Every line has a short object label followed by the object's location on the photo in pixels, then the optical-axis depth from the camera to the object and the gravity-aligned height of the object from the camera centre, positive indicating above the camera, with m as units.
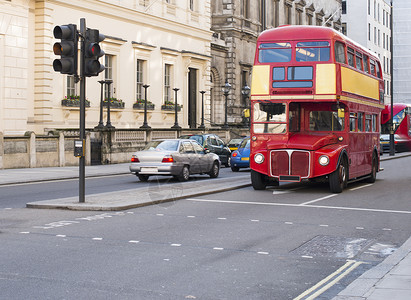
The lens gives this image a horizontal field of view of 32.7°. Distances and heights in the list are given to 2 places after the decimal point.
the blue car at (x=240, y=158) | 30.45 -0.86
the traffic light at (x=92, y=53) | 14.25 +1.74
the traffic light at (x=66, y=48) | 14.19 +1.84
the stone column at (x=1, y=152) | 27.48 -0.53
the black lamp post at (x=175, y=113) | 40.59 +1.51
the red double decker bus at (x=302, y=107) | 18.86 +0.87
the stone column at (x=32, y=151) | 28.97 -0.52
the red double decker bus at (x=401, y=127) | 58.31 +0.97
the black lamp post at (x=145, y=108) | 37.57 +1.67
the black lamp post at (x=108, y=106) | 34.13 +1.61
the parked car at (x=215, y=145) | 32.72 -0.30
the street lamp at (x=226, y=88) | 46.38 +3.38
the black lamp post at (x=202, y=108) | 45.53 +1.98
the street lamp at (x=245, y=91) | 50.56 +3.45
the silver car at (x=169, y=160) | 22.80 -0.71
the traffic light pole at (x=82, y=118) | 14.41 +0.42
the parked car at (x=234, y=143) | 37.97 -0.25
